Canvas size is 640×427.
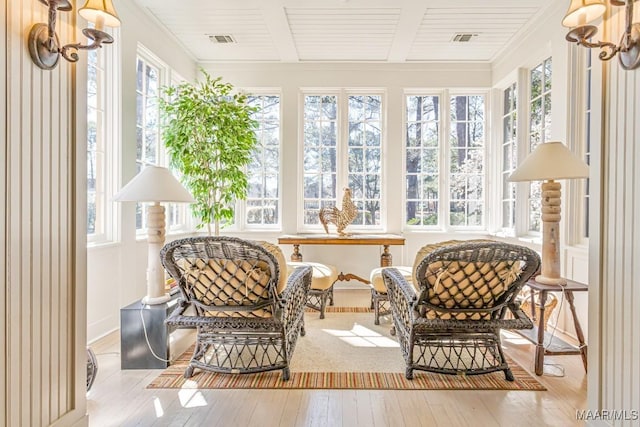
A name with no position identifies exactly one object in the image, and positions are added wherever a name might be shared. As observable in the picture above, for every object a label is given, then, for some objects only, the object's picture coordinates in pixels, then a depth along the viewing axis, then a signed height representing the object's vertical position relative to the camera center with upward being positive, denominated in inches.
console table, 172.4 -13.5
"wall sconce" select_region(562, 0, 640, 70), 53.5 +27.2
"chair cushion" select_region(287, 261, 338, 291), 138.8 -23.9
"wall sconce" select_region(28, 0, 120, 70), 52.6 +25.4
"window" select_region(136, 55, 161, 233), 149.3 +37.1
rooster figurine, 181.2 -1.3
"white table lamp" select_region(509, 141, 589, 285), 97.7 +8.8
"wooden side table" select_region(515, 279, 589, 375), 95.2 -31.6
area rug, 89.2 -40.3
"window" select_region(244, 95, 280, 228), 206.7 +22.1
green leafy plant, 160.1 +29.2
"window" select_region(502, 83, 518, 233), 178.4 +28.7
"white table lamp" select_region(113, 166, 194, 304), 98.0 +3.0
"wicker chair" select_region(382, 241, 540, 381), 80.7 -20.2
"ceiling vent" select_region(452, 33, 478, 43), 167.4 +77.0
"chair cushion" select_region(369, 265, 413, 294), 131.4 -23.7
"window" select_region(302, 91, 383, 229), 204.7 +31.0
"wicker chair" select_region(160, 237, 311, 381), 82.4 -19.7
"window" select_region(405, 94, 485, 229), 203.5 +25.9
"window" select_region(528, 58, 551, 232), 151.2 +39.5
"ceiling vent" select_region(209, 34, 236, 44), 169.8 +77.5
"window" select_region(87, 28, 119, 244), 122.8 +23.3
